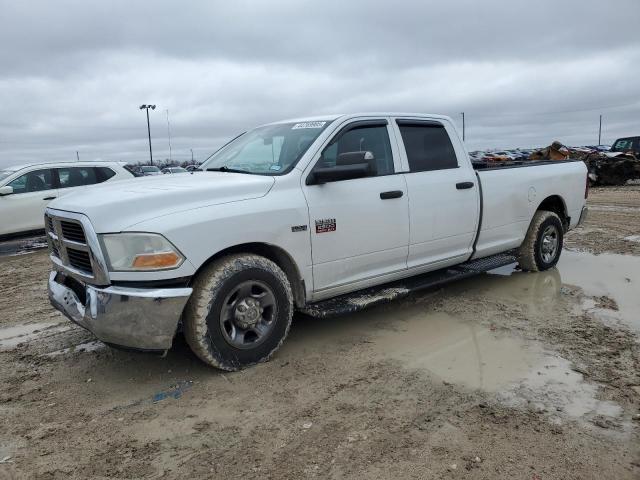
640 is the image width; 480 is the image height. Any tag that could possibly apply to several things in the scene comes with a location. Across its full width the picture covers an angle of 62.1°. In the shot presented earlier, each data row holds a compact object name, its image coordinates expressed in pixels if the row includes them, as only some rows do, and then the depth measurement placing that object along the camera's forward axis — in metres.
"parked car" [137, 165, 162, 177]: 32.51
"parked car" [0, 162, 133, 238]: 10.16
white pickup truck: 3.45
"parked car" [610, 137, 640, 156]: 22.54
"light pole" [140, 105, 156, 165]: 51.25
